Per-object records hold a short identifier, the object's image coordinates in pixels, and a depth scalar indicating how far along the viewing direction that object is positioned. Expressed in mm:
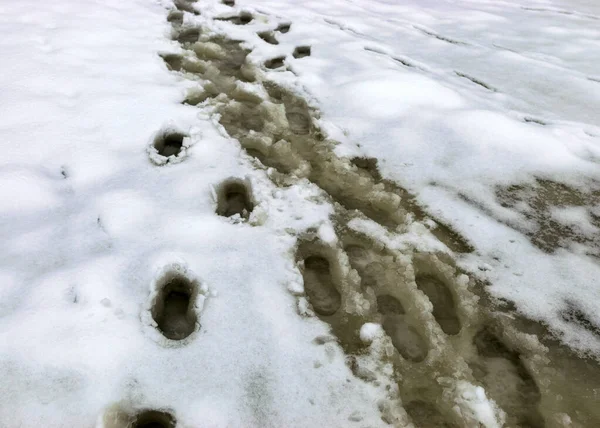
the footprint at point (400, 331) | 1486
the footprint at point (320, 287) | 1610
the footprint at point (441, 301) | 1580
